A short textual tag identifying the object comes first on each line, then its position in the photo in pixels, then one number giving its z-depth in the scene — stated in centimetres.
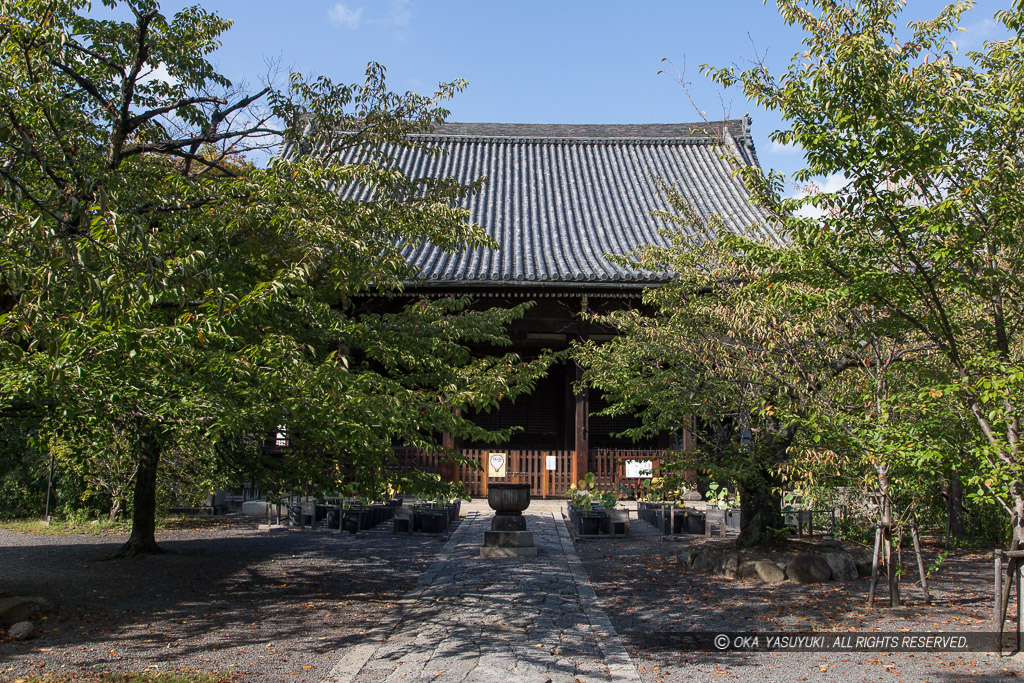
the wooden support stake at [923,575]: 717
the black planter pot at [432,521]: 1209
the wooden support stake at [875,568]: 692
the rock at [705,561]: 911
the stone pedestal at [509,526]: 959
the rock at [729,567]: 873
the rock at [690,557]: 949
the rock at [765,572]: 854
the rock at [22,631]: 572
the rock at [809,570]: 848
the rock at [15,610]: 599
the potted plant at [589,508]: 1233
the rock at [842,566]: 865
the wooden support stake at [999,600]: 542
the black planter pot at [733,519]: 1323
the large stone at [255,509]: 1496
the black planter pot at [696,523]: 1298
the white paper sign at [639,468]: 1300
